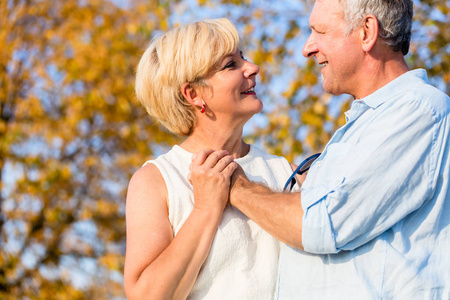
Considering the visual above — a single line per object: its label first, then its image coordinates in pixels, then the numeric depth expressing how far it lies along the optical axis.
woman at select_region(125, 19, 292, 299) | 2.53
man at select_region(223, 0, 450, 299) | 2.13
